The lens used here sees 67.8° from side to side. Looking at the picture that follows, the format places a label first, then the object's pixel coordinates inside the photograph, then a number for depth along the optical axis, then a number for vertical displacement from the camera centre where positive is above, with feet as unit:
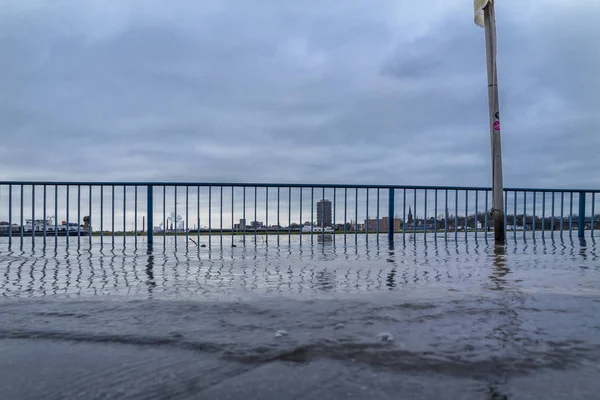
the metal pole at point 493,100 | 21.13 +4.93
